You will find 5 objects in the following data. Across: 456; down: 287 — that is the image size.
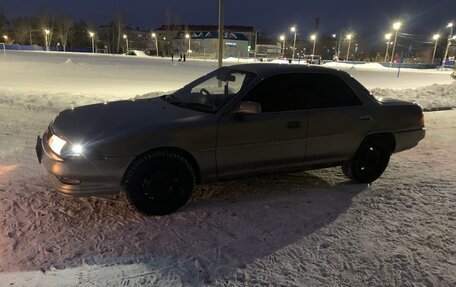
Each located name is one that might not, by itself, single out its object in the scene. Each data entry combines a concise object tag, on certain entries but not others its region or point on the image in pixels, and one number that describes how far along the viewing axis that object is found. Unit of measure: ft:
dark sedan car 12.07
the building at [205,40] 306.96
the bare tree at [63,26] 309.01
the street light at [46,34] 276.23
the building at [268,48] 326.24
